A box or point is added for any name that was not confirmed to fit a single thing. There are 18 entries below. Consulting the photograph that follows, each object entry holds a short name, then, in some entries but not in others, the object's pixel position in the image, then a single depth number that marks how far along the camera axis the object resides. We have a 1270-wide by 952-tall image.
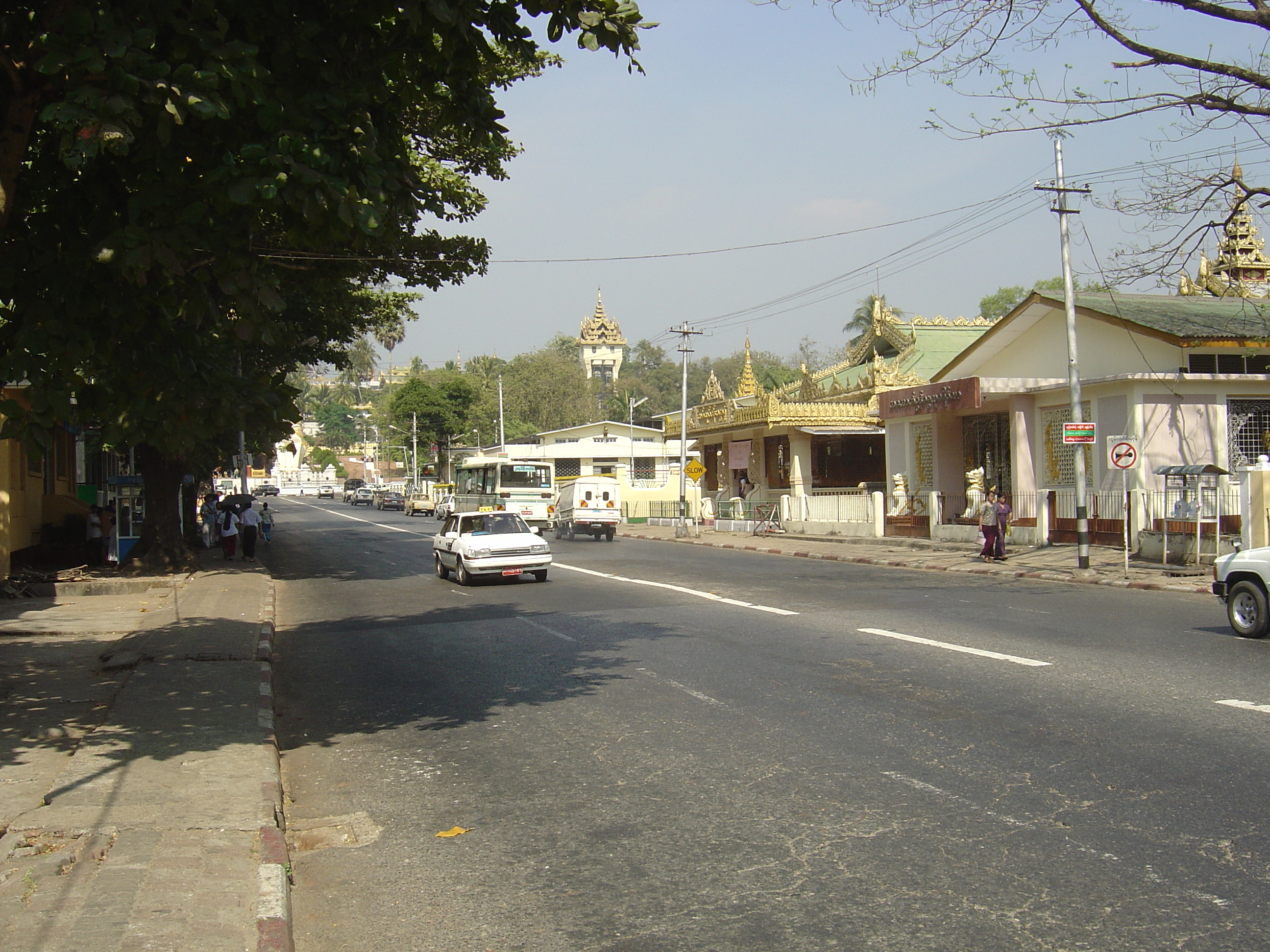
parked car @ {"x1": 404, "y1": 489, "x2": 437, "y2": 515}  70.00
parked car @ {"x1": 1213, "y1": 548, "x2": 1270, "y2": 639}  11.60
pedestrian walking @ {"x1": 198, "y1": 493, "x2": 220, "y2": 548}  36.16
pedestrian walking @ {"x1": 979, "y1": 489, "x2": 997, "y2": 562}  24.58
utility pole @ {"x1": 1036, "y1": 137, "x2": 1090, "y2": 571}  22.31
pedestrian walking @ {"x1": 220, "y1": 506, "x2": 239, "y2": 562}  28.27
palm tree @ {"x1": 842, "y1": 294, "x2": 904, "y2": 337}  71.25
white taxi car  20.30
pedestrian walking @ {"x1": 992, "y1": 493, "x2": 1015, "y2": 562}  24.56
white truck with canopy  37.31
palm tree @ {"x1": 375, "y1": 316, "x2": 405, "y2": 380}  112.11
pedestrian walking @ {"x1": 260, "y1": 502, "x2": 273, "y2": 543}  35.84
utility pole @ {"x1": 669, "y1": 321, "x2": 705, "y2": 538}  40.53
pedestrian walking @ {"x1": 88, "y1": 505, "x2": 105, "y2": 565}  24.69
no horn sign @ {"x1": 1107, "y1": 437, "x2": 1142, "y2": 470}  20.45
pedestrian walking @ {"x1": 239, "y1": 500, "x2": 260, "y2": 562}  27.53
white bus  41.38
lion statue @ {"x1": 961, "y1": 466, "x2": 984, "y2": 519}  28.80
